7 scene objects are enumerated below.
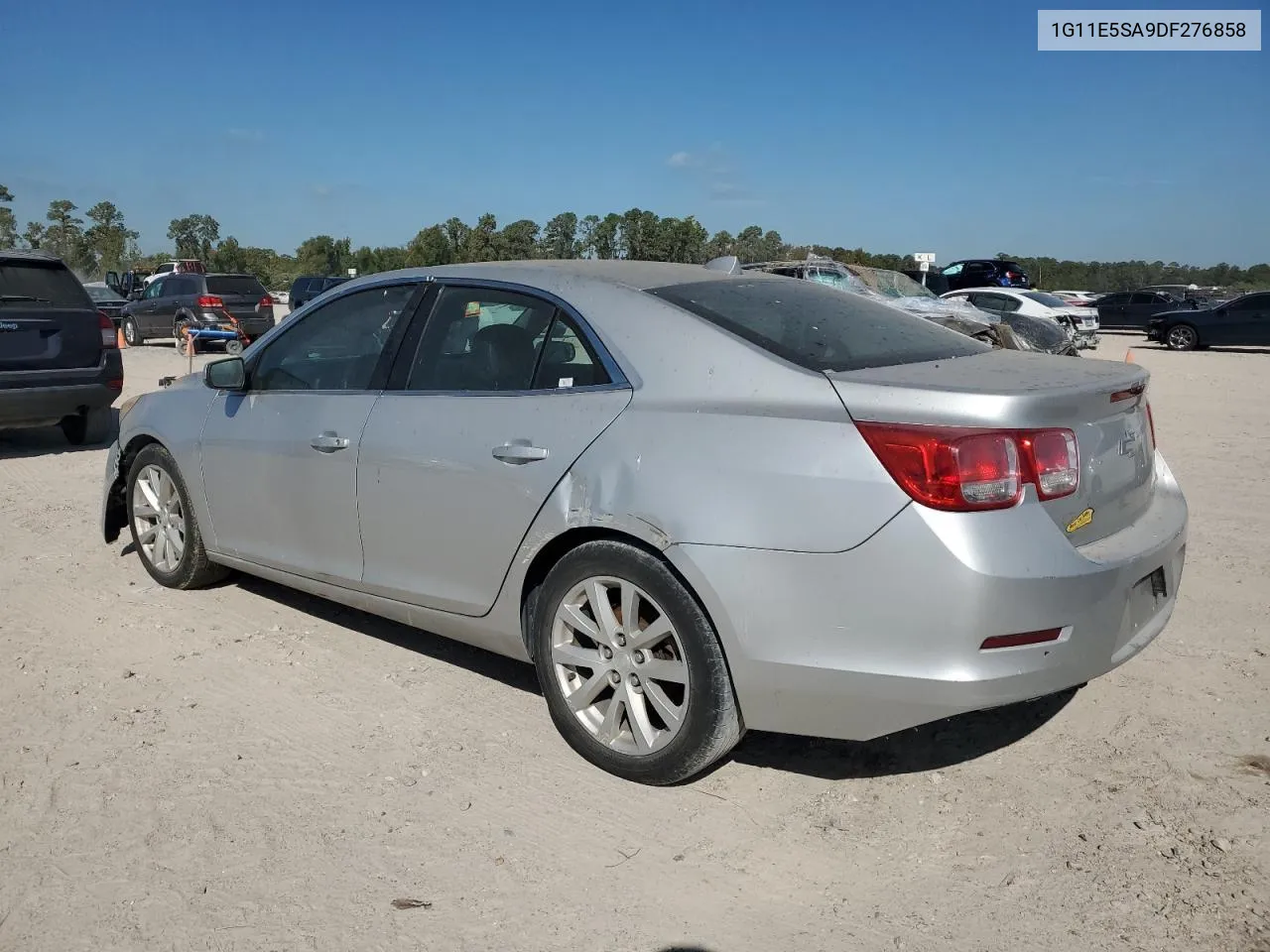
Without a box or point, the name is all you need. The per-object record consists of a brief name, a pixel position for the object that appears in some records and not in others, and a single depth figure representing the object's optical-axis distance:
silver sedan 2.77
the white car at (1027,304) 22.11
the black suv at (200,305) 21.67
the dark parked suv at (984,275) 30.55
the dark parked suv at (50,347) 8.48
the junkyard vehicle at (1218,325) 23.73
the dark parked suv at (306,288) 28.78
